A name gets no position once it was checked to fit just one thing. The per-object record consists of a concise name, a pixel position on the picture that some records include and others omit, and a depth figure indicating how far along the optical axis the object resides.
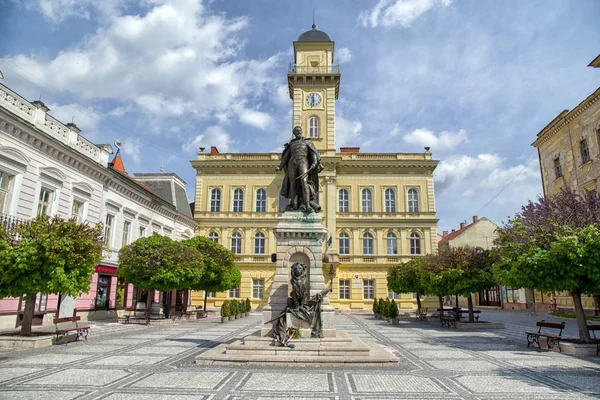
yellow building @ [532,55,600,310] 24.14
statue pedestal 10.20
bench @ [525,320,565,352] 12.50
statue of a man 11.20
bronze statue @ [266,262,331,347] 9.85
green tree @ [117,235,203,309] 20.11
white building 16.23
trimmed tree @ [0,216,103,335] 11.70
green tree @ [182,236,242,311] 24.64
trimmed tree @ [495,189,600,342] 11.39
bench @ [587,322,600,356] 11.45
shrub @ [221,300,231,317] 23.00
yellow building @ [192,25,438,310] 35.25
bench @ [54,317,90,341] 12.89
